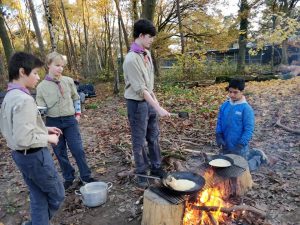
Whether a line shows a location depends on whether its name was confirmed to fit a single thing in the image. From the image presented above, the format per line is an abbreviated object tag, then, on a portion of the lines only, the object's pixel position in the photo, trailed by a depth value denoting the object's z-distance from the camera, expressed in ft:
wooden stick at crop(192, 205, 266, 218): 10.96
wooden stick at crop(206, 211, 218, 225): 10.52
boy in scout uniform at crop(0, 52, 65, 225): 8.43
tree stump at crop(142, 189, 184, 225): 10.06
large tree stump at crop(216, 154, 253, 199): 12.50
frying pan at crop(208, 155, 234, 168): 13.16
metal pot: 12.79
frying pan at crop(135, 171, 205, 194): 10.32
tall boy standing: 12.40
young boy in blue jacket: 14.26
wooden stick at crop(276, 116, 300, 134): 21.01
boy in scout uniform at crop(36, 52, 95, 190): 13.15
